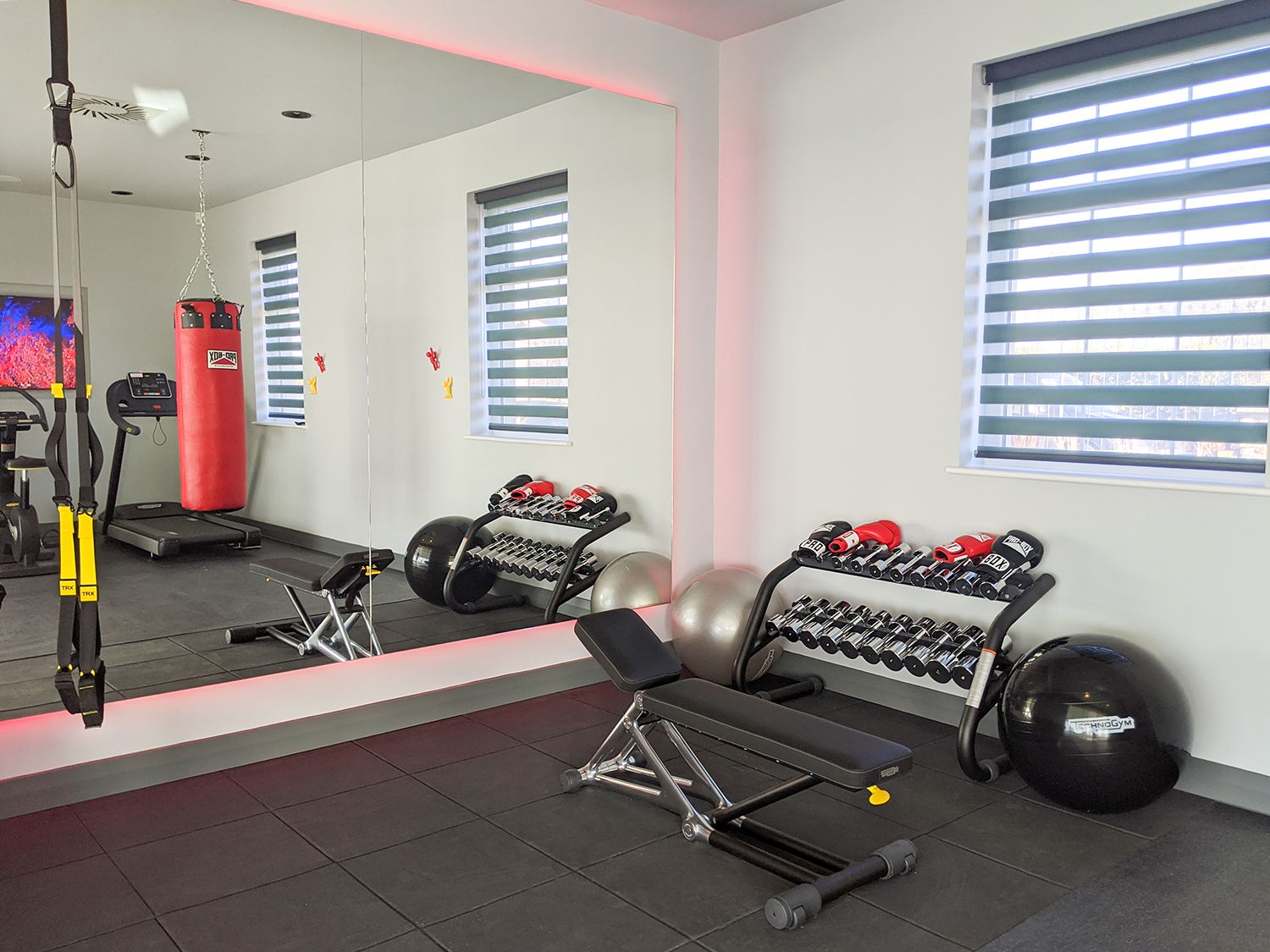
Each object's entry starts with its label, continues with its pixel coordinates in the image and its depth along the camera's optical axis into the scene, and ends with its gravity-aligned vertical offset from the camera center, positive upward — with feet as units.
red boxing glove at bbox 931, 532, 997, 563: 11.15 -1.76
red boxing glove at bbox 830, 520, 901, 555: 12.17 -1.78
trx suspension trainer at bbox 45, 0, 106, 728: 7.82 -1.39
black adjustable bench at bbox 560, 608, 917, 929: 7.82 -3.12
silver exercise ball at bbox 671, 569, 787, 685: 13.11 -3.12
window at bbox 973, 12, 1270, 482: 9.78 +1.40
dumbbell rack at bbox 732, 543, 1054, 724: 12.38 -3.08
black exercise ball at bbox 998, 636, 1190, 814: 9.21 -3.14
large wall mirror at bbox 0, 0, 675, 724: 9.36 +0.67
